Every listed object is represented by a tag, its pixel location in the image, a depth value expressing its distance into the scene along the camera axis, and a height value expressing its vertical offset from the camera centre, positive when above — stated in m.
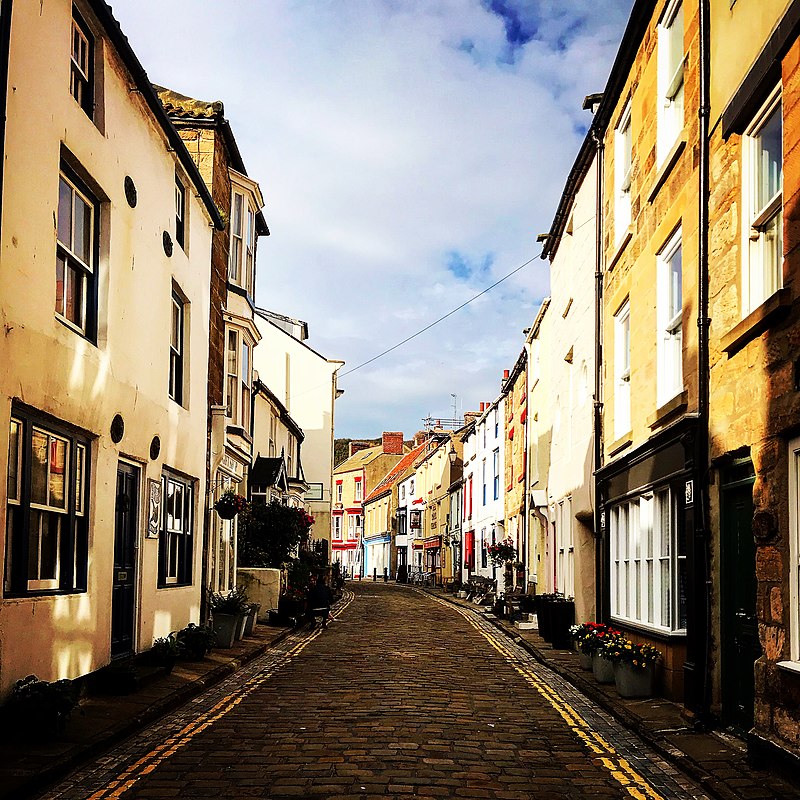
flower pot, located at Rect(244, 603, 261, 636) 20.31 -2.16
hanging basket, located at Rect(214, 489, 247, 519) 19.36 +0.09
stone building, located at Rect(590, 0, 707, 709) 11.39 +2.16
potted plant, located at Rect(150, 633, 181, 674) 13.59 -1.88
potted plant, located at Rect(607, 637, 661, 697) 12.16 -1.84
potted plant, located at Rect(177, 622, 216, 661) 15.34 -1.94
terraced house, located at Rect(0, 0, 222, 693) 9.27 +1.79
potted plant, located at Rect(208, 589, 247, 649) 17.97 -1.85
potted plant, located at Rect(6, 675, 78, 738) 8.80 -1.68
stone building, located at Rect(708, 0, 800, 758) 8.09 +1.23
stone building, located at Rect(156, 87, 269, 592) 20.06 +4.12
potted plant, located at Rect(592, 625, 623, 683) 12.65 -1.74
